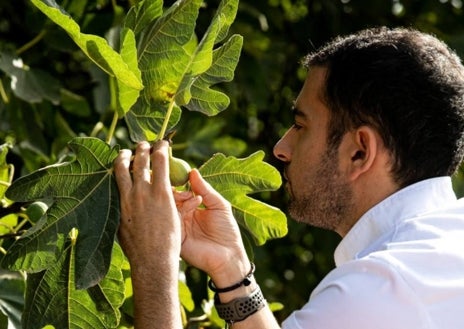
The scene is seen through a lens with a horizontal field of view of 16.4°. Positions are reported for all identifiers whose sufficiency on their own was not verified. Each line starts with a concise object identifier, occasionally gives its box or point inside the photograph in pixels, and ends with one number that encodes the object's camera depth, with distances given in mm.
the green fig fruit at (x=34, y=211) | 1714
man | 1566
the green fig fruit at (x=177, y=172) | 1622
